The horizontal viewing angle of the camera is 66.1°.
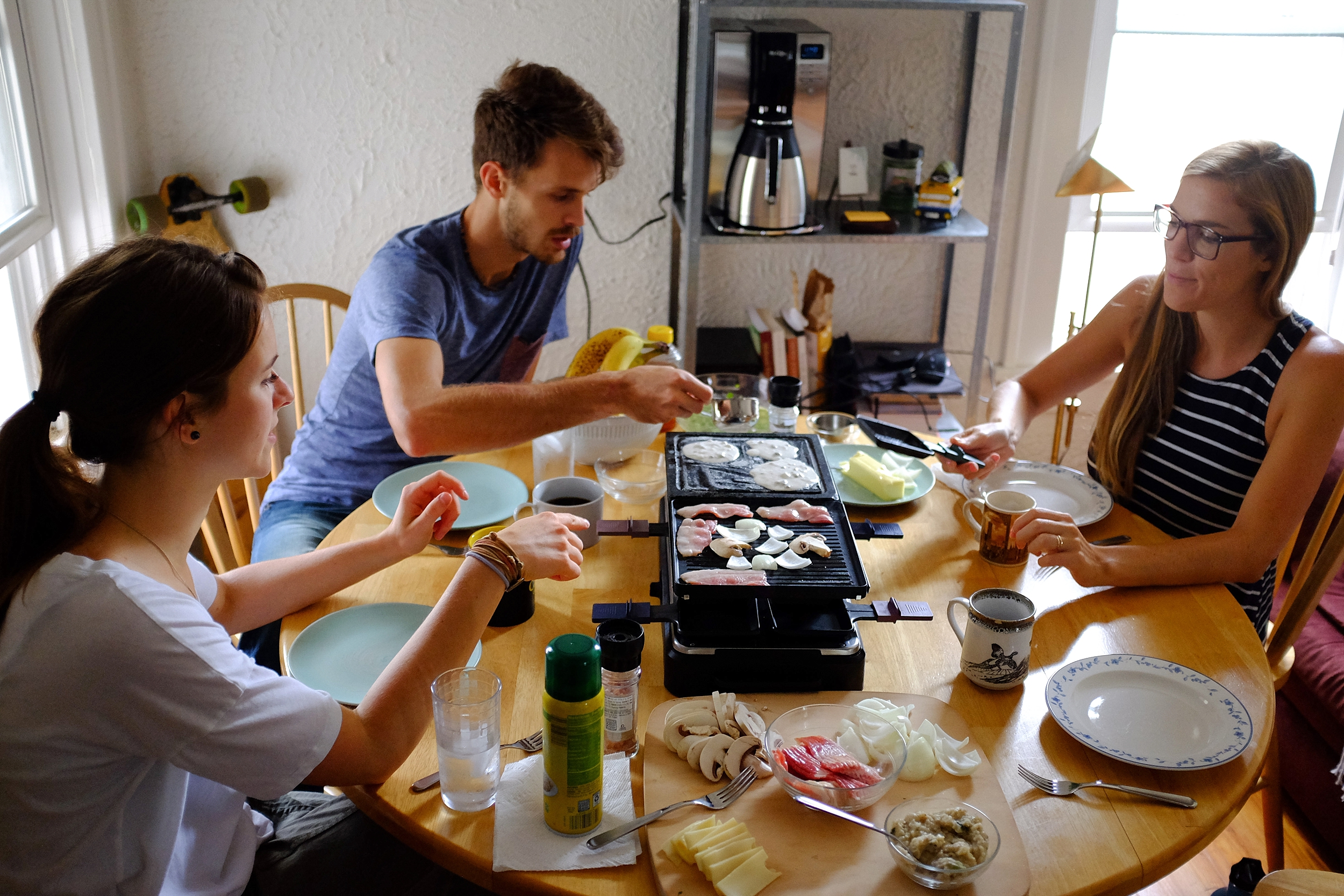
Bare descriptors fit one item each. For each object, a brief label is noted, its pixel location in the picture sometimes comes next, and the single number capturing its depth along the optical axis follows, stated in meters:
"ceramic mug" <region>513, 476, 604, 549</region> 1.52
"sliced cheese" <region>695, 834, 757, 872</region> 0.93
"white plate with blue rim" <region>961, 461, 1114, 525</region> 1.67
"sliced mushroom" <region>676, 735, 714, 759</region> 1.07
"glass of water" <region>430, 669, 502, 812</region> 1.00
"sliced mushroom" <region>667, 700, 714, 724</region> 1.12
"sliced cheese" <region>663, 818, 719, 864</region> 0.95
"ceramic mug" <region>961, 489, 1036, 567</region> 1.49
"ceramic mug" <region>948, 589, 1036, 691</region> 1.18
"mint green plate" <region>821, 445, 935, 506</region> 1.67
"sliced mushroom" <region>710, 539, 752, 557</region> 1.27
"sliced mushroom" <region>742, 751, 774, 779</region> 1.06
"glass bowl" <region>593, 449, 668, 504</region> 1.68
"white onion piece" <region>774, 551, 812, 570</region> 1.24
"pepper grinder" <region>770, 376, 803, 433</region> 1.86
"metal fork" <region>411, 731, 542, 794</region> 1.05
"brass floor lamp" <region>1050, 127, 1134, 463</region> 2.33
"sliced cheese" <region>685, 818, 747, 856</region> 0.94
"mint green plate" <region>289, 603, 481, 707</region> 1.20
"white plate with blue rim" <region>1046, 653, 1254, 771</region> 1.10
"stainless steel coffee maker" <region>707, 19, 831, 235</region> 2.42
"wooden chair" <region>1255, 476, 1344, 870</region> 1.65
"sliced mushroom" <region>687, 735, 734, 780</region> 1.05
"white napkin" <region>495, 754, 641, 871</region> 0.96
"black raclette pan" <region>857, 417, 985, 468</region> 1.64
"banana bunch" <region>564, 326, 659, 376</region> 2.03
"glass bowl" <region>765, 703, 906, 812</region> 1.00
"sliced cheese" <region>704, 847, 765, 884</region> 0.91
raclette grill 1.17
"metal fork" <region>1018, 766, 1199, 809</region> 1.04
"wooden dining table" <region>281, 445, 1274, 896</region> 0.97
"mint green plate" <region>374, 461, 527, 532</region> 1.59
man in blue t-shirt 1.69
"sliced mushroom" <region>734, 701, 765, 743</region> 1.09
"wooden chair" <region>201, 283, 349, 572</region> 1.93
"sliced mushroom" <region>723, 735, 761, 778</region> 1.05
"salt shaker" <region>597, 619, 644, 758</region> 1.05
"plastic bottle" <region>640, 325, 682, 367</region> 2.05
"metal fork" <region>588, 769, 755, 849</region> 0.97
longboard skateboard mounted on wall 2.56
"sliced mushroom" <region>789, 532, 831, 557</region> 1.28
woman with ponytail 0.93
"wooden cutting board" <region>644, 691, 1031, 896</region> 0.93
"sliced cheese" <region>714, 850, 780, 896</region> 0.91
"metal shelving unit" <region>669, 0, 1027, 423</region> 2.31
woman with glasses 1.48
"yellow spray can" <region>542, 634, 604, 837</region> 0.93
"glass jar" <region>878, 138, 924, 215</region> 2.63
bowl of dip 0.91
